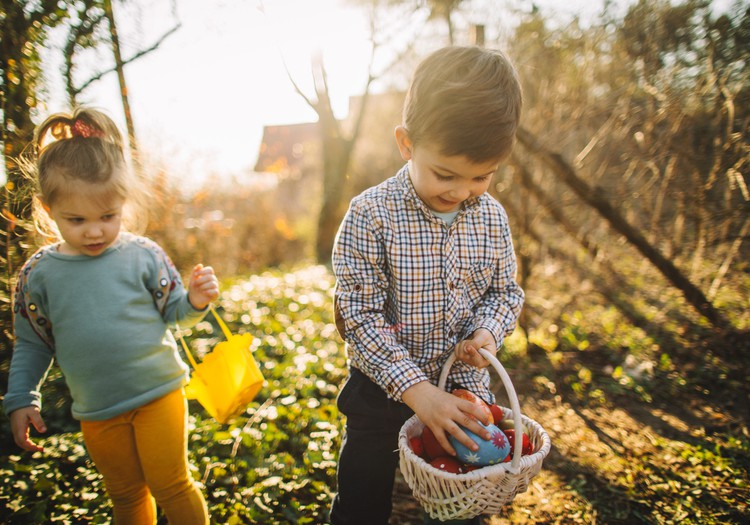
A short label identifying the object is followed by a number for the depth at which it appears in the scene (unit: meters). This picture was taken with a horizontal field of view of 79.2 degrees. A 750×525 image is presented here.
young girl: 1.60
